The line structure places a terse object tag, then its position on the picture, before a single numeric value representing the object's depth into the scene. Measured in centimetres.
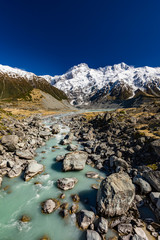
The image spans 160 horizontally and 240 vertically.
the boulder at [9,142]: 1933
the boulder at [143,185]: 1180
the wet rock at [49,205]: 1016
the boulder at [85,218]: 888
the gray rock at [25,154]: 1825
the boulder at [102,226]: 836
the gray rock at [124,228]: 838
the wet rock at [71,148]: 2343
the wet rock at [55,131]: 3584
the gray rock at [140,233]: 792
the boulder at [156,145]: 1722
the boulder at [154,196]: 1066
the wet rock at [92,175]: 1515
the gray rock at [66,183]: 1280
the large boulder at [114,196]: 947
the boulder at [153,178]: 1182
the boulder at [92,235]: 786
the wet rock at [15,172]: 1426
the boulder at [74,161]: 1616
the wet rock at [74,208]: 1006
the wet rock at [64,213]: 970
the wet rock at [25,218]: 945
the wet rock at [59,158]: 1892
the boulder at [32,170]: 1420
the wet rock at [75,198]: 1129
